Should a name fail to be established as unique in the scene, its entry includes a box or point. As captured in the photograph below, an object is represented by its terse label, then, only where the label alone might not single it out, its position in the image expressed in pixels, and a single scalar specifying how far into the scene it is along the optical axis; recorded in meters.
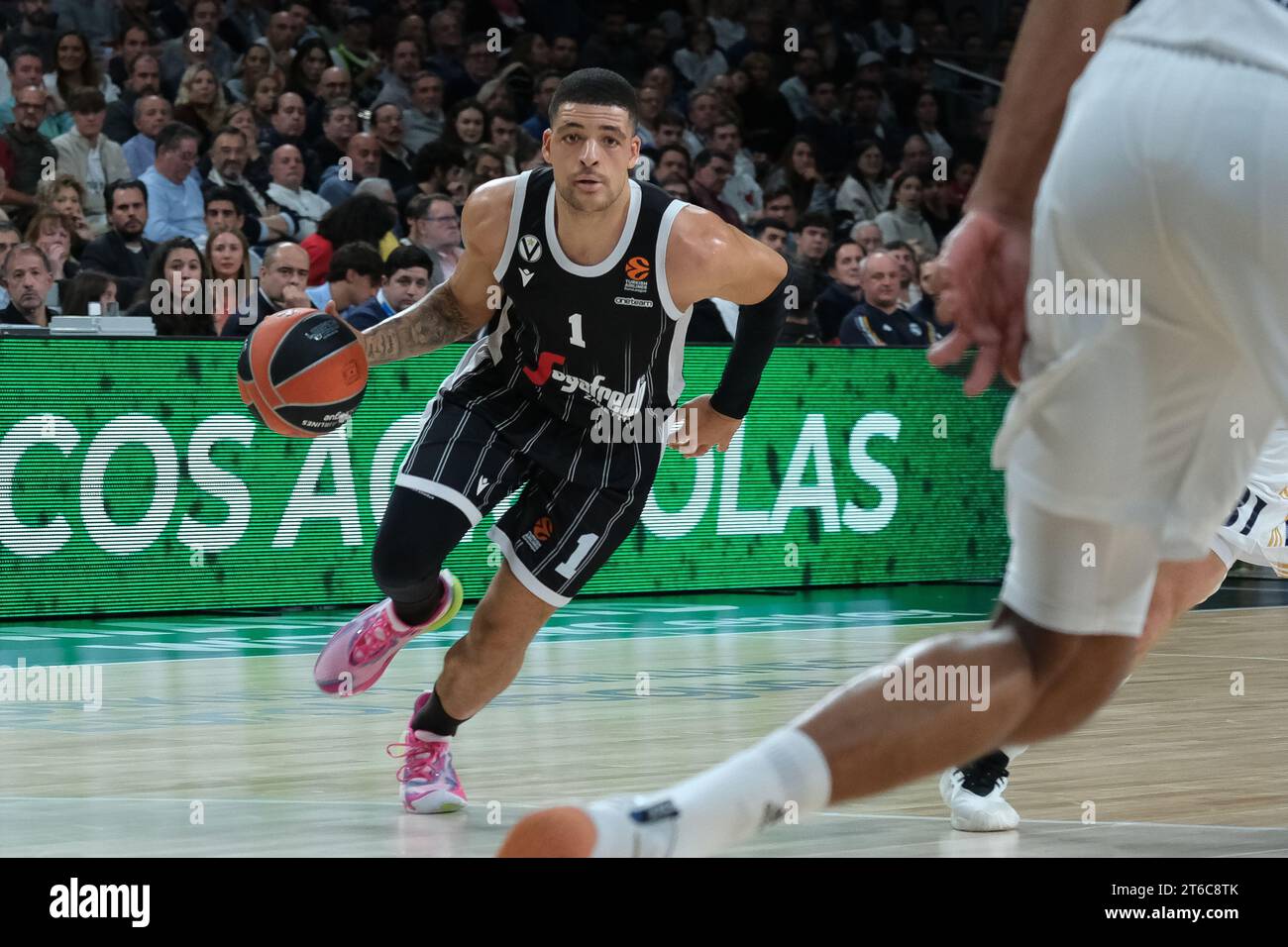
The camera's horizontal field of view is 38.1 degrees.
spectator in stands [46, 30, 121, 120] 11.95
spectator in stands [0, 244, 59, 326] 9.58
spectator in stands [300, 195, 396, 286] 11.08
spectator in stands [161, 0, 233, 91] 12.88
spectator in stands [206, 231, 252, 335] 10.00
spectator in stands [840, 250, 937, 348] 12.20
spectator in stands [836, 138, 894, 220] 15.04
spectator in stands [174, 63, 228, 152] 12.11
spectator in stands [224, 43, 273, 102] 12.60
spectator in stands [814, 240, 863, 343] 12.77
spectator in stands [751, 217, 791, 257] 12.27
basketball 5.07
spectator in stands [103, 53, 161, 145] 12.10
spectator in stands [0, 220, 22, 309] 9.69
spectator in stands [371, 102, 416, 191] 12.62
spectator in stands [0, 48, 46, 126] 11.50
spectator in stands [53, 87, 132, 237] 11.45
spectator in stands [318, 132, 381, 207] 12.28
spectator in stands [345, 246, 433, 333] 9.73
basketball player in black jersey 5.11
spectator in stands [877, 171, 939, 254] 14.70
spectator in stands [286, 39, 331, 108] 12.98
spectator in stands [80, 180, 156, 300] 10.46
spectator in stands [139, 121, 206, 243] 11.30
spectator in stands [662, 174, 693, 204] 13.30
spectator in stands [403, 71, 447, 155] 13.48
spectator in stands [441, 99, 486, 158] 12.93
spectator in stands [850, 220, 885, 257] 13.20
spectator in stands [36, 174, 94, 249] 10.61
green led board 9.38
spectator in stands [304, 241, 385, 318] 10.00
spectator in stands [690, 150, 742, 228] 13.62
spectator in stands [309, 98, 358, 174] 12.51
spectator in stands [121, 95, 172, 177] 11.95
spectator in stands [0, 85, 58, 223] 11.22
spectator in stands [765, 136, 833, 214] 14.90
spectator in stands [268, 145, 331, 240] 11.76
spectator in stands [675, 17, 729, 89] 15.91
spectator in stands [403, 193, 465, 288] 11.08
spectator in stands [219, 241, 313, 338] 9.73
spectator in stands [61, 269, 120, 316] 9.92
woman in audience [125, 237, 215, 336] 9.80
